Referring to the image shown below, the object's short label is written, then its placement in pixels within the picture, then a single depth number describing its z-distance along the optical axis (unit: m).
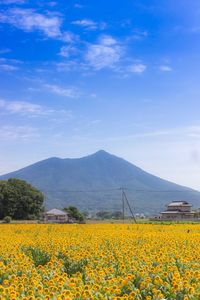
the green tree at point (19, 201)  73.25
